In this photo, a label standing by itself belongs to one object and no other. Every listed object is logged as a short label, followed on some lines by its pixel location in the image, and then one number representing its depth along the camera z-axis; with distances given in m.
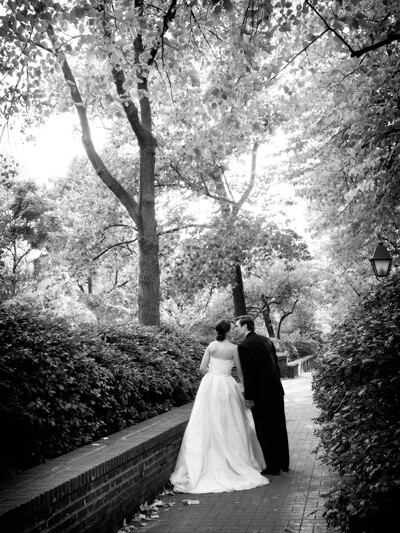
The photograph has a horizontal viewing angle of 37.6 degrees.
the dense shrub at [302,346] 40.80
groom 8.49
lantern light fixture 13.65
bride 7.63
